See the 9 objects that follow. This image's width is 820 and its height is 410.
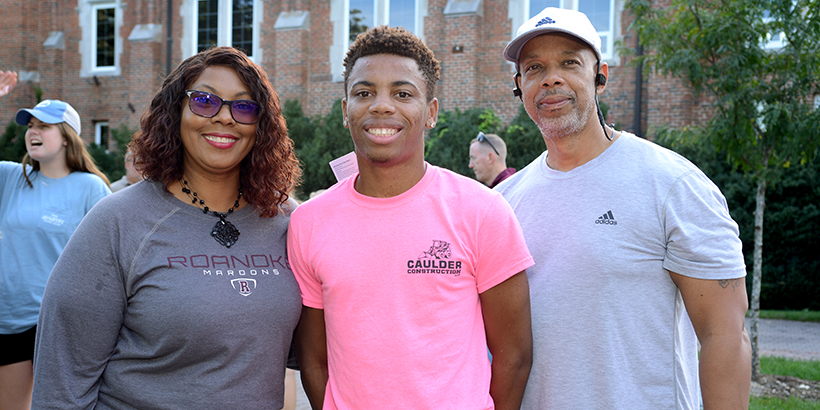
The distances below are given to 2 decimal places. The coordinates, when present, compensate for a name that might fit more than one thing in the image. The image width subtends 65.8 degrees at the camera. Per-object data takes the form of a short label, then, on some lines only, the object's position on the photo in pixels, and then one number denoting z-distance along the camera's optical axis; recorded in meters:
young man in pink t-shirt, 2.18
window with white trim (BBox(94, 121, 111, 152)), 20.25
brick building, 14.98
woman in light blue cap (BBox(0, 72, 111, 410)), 4.18
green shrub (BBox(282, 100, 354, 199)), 14.45
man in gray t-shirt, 2.19
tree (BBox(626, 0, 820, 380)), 6.79
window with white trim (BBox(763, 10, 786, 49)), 13.60
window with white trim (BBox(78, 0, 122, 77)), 20.20
